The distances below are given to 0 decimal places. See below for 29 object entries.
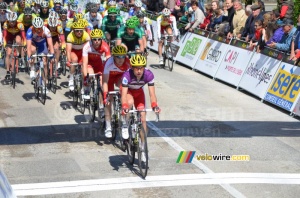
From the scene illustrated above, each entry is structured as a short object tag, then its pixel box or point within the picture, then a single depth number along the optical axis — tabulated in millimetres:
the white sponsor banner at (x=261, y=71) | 16750
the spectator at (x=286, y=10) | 17516
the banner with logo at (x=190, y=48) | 21517
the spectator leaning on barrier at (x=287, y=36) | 16547
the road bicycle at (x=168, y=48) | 21542
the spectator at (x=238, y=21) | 19906
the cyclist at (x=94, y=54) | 13391
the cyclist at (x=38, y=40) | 16203
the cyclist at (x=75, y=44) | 15070
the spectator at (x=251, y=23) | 18922
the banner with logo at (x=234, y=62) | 18281
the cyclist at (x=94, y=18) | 19953
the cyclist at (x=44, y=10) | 20844
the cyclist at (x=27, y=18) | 18453
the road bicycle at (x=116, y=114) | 11803
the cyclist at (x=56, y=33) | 17516
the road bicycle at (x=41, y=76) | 15844
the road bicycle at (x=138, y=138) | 10227
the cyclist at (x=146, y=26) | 20984
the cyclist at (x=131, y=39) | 15594
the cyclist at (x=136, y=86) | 10539
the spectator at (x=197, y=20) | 22609
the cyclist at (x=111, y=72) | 11992
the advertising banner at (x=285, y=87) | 15531
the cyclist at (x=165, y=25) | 21494
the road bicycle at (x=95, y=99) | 13188
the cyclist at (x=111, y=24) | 17905
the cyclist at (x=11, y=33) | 18281
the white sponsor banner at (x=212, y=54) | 19828
